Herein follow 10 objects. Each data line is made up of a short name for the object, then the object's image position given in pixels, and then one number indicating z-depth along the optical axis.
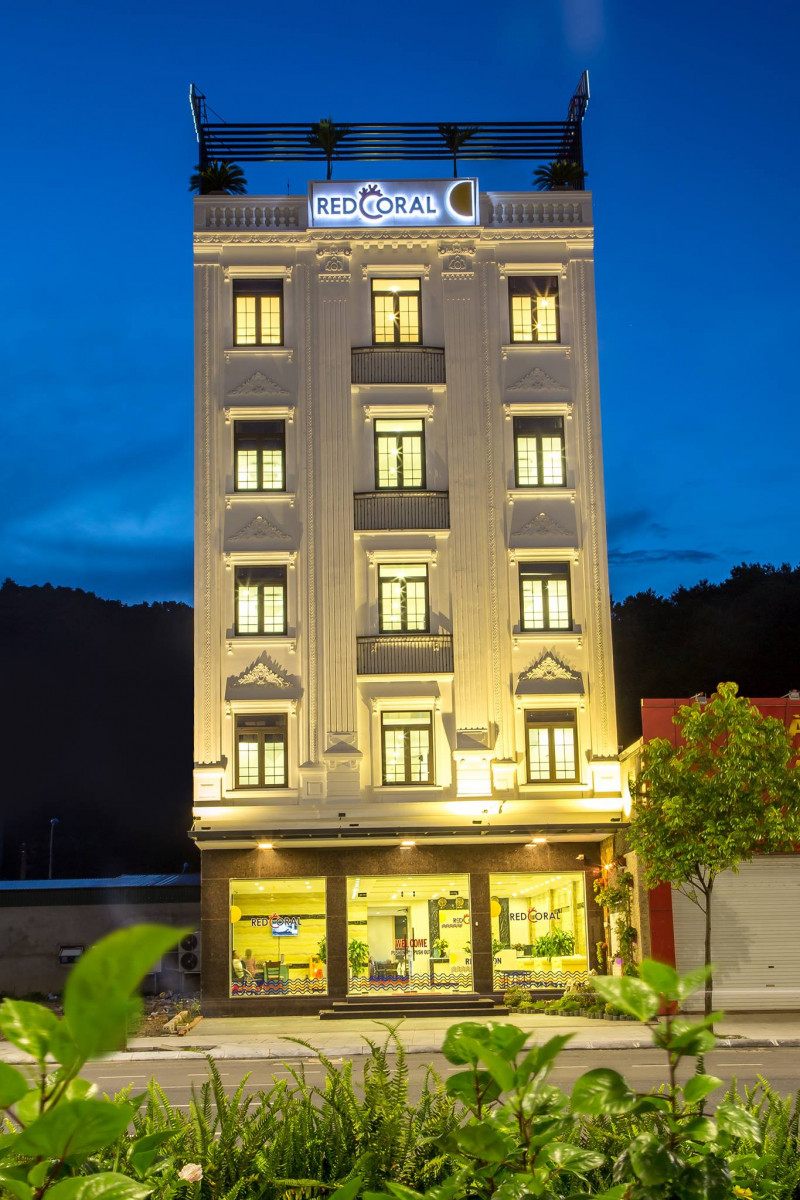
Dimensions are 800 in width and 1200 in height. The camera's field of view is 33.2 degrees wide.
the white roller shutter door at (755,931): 33.66
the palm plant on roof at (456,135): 41.22
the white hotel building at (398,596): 36.34
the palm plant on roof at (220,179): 40.81
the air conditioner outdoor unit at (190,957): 42.22
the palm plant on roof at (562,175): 41.69
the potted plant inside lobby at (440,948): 36.34
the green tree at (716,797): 30.67
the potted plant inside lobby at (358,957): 36.09
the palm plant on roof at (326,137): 41.16
